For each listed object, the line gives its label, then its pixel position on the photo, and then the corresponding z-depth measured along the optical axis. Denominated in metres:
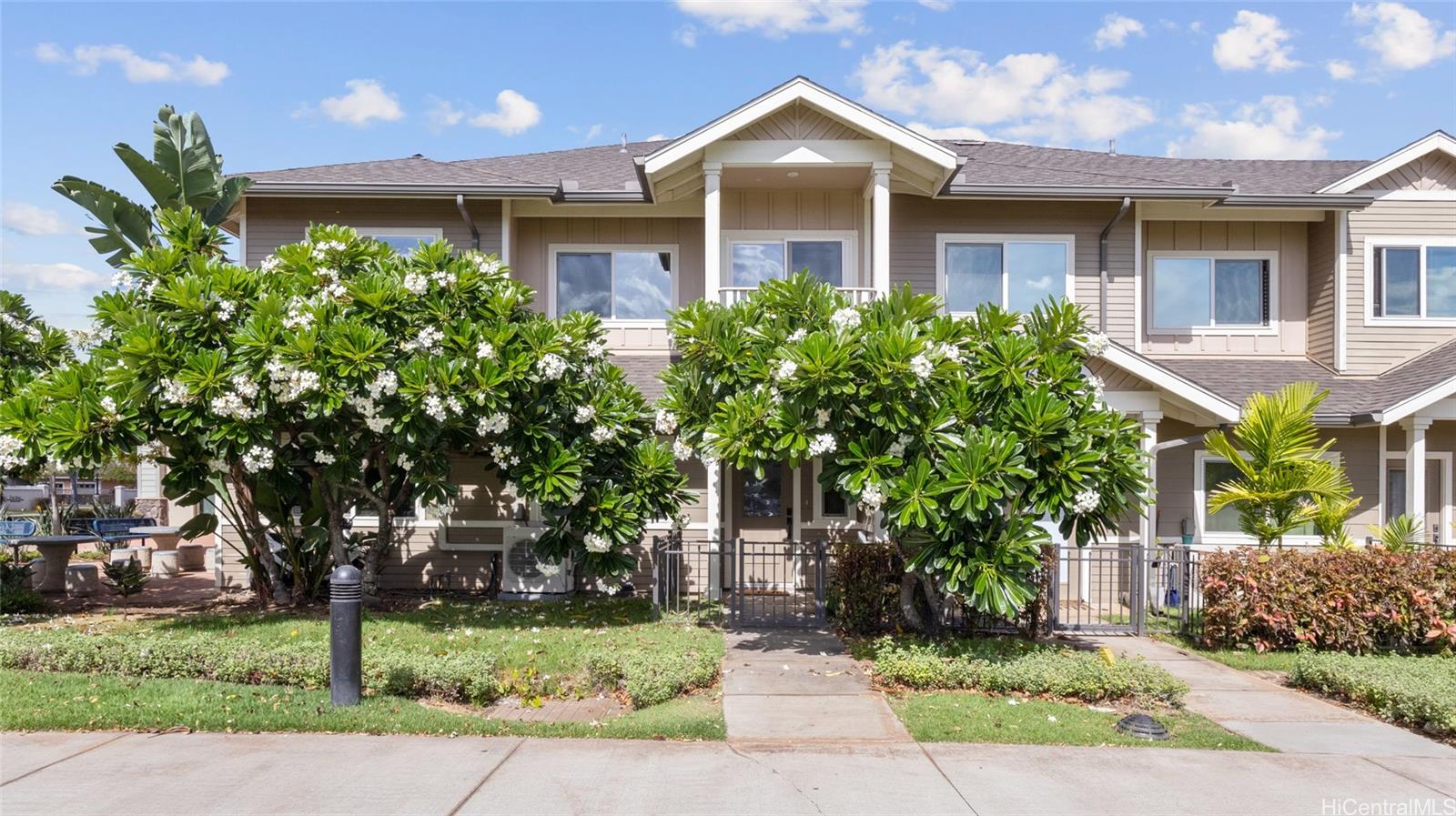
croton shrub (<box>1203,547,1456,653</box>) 9.24
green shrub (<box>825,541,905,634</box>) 9.91
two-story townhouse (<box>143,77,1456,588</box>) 13.28
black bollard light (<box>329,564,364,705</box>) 6.79
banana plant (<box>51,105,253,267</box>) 11.73
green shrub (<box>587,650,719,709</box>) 7.27
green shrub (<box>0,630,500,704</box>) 7.26
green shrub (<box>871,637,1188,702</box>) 7.42
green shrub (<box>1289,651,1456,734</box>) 6.85
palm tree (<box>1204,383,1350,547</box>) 10.56
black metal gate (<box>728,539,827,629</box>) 10.37
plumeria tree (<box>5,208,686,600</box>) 8.95
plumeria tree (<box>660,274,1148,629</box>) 7.91
